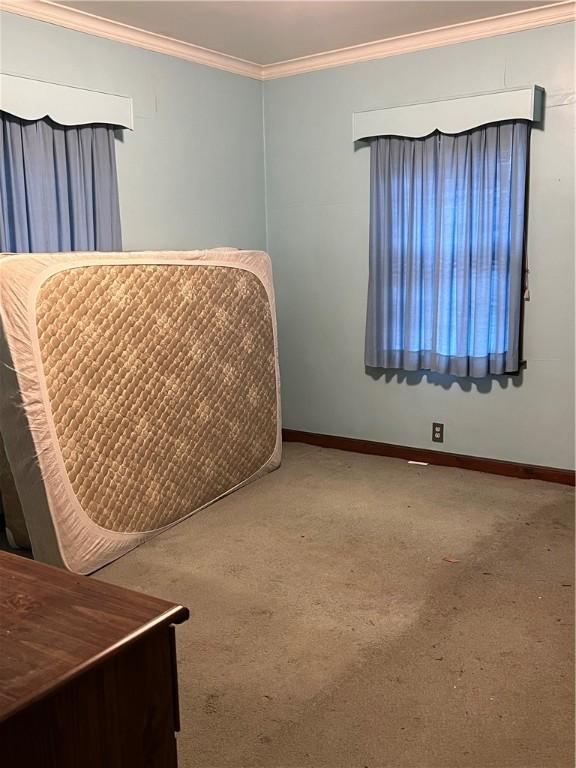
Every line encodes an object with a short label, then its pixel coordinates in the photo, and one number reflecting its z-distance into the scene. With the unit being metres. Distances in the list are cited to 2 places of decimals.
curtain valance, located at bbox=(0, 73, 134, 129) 3.32
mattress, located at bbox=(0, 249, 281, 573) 2.81
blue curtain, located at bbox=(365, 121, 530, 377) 3.92
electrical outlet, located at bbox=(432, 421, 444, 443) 4.43
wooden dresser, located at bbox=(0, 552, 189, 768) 0.97
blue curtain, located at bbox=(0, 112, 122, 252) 3.39
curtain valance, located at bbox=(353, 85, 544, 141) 3.77
